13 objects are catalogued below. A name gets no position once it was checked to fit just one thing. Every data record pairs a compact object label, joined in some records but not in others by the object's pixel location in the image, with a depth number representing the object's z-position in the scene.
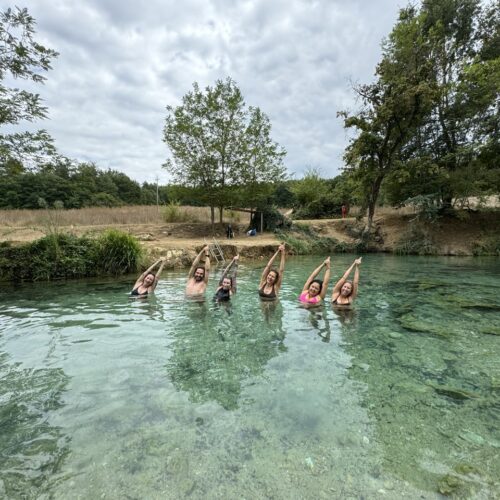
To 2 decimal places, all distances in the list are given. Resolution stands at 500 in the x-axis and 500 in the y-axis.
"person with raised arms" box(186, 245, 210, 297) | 8.47
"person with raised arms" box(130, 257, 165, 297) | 8.56
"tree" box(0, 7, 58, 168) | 10.13
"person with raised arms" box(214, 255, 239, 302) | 8.07
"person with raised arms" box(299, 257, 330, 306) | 7.77
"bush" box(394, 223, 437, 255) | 20.30
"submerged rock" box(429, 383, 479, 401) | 3.78
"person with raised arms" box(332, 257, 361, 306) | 7.73
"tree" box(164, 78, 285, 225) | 20.22
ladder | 16.05
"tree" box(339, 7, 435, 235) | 18.64
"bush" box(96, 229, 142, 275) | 11.72
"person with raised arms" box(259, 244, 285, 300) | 8.23
